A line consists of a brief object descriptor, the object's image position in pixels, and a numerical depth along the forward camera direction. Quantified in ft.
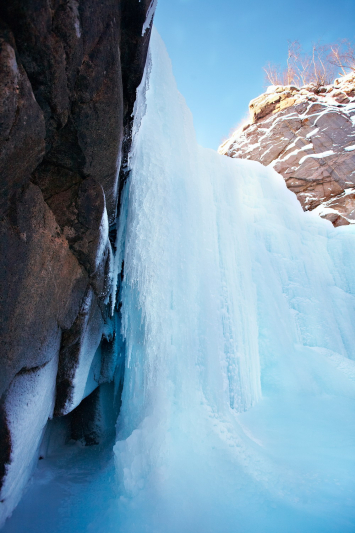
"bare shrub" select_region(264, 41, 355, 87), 41.14
